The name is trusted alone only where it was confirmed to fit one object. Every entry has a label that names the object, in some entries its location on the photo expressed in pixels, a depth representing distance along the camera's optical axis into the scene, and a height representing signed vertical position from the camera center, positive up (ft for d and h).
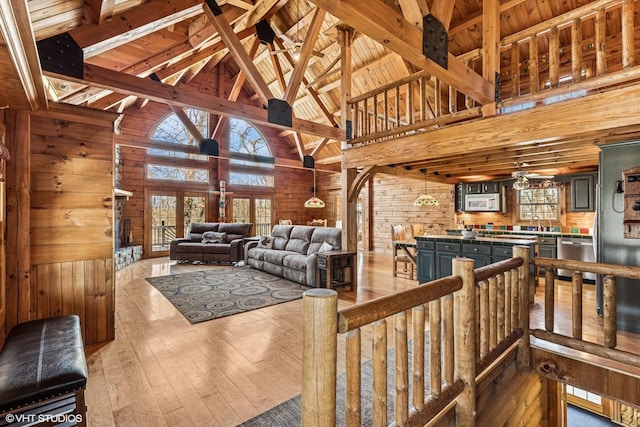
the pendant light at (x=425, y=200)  20.17 +0.76
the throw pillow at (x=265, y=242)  22.68 -2.32
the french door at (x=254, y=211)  34.60 +0.18
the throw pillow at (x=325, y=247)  17.46 -2.15
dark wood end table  16.01 -3.23
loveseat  24.34 -2.60
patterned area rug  13.11 -4.26
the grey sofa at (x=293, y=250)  17.42 -2.66
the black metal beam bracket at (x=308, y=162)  30.99 +5.30
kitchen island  13.93 -2.10
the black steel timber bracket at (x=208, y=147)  27.05 +6.09
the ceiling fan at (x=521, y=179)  16.56 +1.76
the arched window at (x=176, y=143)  29.09 +7.25
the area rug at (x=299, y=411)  6.10 -4.38
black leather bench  4.57 -2.77
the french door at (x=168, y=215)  28.66 -0.21
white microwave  22.71 +0.66
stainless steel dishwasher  17.04 -2.39
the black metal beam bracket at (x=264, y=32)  20.99 +13.06
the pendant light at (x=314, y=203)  28.45 +0.87
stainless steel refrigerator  10.39 -0.75
